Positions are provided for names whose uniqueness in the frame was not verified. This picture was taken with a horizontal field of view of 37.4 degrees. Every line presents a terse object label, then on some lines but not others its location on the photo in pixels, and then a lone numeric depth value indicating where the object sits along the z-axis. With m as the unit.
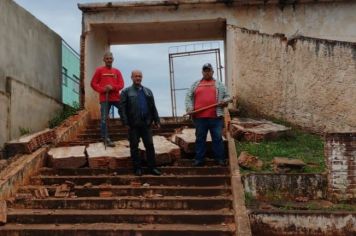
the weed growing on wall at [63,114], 12.34
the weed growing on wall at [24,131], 10.41
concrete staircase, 6.50
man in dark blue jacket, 8.23
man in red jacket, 9.72
